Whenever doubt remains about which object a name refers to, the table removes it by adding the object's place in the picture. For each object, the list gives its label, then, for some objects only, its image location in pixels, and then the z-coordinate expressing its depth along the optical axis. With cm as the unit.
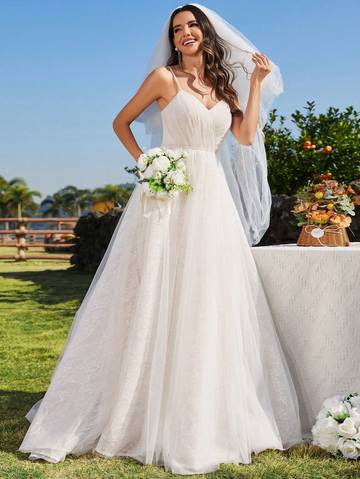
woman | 366
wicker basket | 429
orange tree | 1038
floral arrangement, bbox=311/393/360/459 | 367
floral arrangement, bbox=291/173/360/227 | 434
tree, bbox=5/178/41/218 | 6400
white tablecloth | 390
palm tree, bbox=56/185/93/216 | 7056
